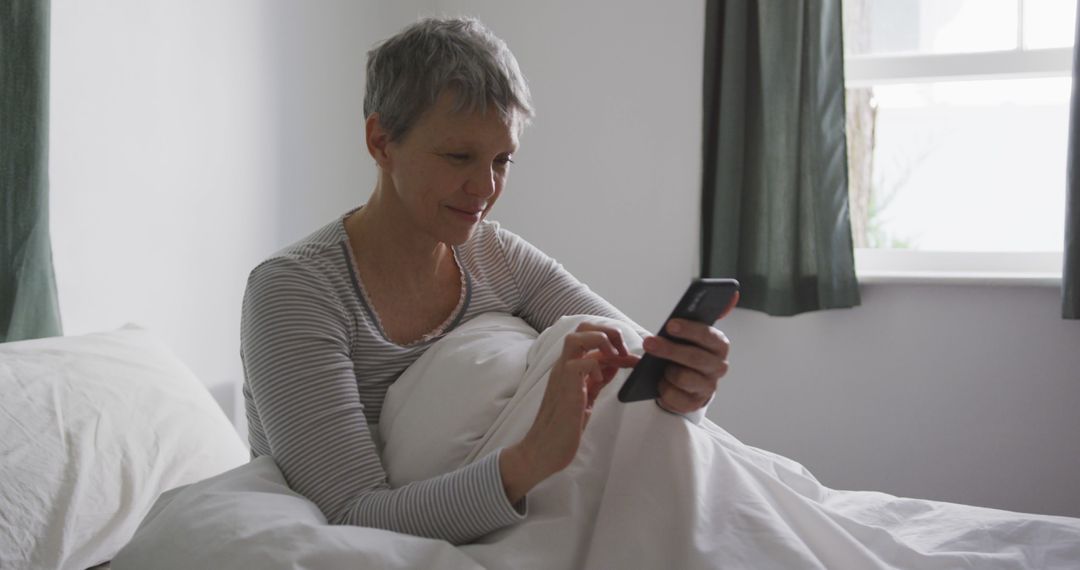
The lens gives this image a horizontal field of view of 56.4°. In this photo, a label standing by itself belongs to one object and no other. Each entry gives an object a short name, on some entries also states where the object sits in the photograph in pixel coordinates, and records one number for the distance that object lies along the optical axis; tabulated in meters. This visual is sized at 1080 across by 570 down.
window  2.91
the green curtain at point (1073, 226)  2.63
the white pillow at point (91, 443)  1.39
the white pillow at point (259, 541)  0.99
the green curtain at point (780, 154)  2.89
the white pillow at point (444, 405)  1.22
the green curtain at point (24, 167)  1.72
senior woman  1.11
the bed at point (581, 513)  1.02
